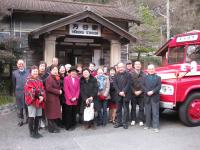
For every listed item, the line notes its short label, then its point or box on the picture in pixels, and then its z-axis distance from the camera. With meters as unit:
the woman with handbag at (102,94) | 5.60
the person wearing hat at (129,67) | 5.76
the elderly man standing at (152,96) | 5.30
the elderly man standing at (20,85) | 5.70
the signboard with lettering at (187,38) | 6.35
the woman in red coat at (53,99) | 5.15
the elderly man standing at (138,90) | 5.58
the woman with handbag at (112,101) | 5.75
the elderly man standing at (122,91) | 5.47
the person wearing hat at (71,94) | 5.34
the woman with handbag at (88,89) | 5.39
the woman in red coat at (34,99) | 4.83
